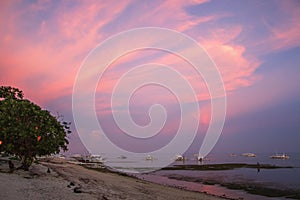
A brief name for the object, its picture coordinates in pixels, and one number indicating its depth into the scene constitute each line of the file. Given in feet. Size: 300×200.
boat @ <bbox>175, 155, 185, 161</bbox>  426.84
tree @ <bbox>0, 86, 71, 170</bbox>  77.82
